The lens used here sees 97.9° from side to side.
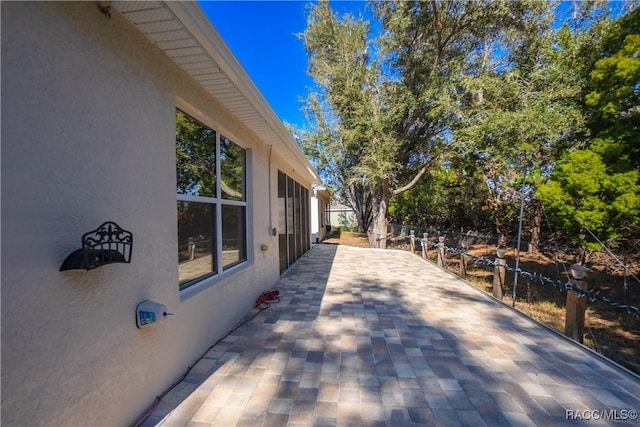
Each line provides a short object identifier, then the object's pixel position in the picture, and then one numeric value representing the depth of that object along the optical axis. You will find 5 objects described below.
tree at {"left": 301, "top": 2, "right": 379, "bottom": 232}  10.56
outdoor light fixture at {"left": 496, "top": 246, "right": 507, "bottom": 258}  4.75
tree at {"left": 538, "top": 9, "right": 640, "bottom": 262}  6.38
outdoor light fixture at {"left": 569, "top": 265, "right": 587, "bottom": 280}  3.18
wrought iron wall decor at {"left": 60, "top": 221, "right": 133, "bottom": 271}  1.34
